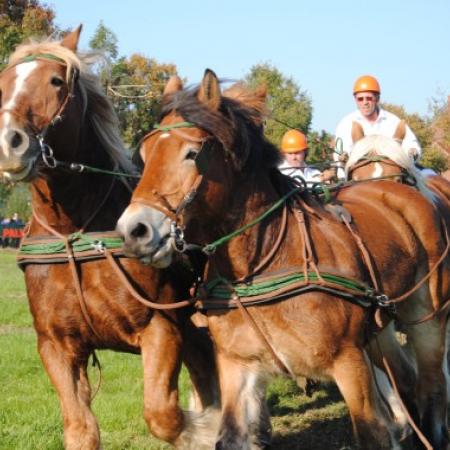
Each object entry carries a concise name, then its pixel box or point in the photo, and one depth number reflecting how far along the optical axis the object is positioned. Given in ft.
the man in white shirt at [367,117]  23.58
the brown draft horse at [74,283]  14.76
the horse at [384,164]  19.58
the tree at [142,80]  92.94
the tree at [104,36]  108.68
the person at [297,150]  28.96
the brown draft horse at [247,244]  12.82
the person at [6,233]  113.91
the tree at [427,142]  107.04
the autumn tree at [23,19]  86.95
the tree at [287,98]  113.33
